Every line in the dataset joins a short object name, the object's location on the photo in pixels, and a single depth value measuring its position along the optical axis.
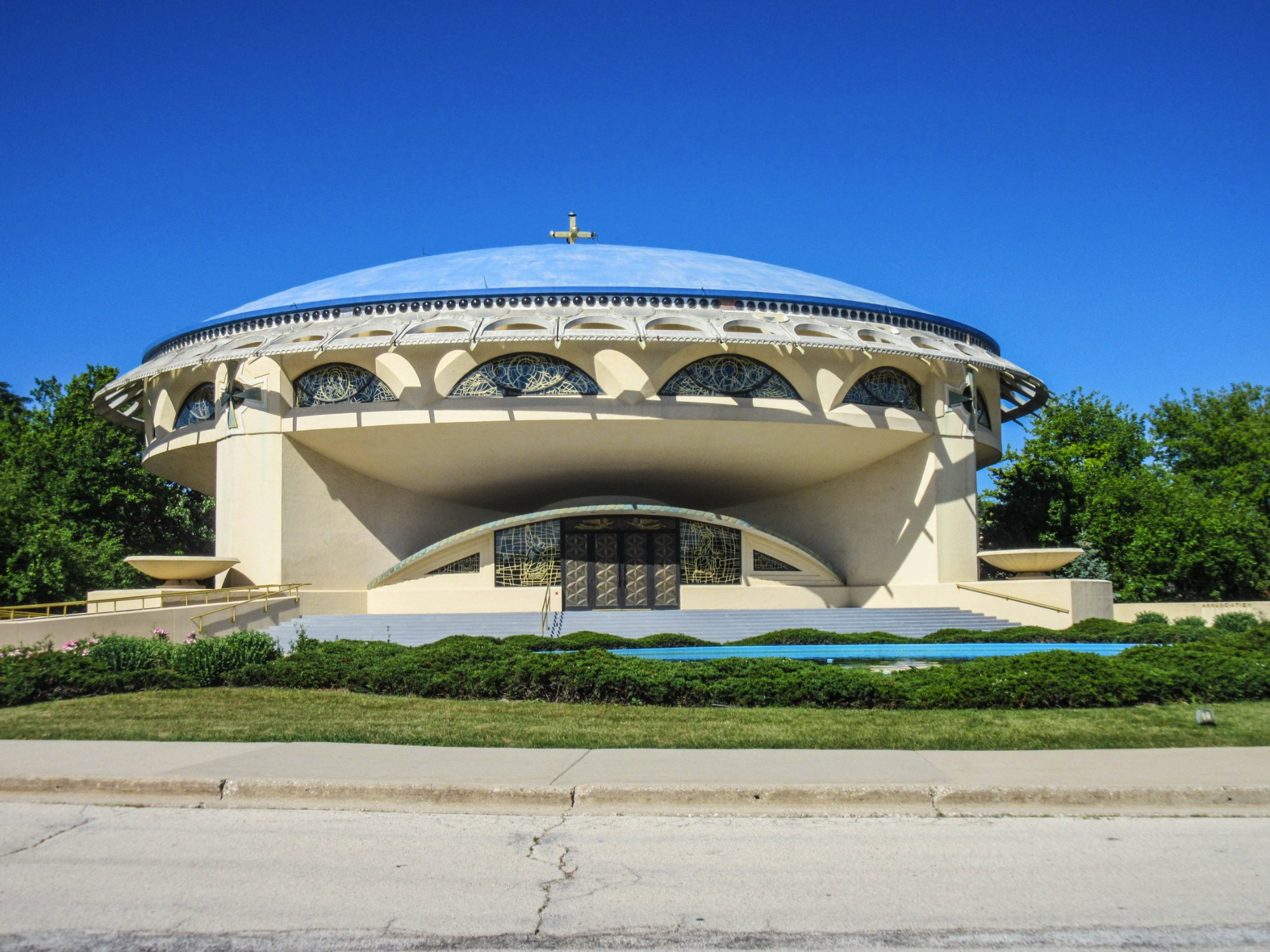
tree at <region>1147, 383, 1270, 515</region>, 40.38
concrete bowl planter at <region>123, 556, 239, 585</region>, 24.84
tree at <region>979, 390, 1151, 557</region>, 38.97
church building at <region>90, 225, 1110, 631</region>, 26.05
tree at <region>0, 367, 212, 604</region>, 31.86
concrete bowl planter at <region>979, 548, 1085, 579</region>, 26.00
